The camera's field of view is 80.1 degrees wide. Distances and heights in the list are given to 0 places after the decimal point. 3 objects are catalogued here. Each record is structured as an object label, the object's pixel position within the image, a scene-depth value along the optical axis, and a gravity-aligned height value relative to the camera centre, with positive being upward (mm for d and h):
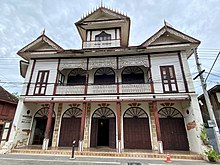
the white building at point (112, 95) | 8562 +2113
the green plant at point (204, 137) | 6883 -469
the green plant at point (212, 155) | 6145 -1251
